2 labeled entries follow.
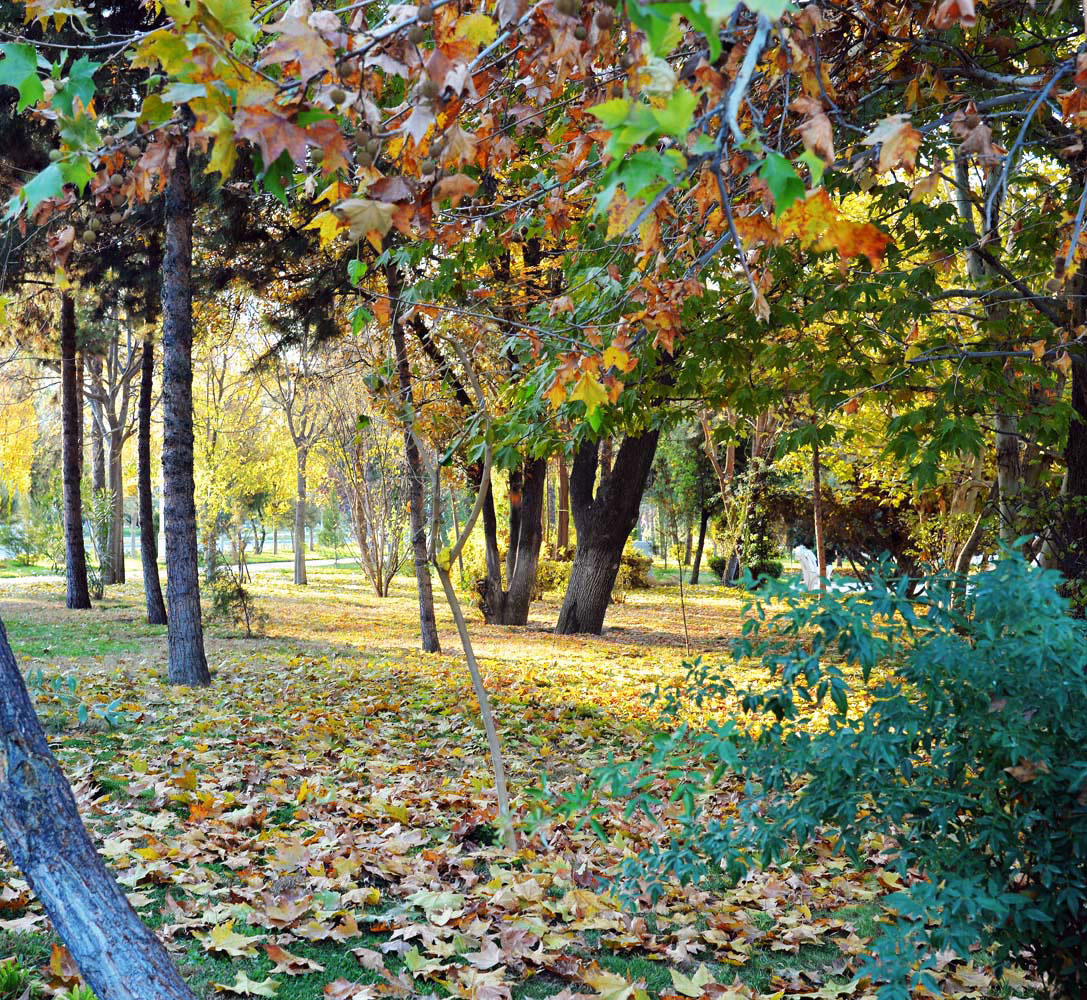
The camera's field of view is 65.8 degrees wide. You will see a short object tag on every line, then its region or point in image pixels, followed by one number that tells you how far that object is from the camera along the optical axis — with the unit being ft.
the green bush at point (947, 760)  7.09
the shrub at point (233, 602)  44.01
